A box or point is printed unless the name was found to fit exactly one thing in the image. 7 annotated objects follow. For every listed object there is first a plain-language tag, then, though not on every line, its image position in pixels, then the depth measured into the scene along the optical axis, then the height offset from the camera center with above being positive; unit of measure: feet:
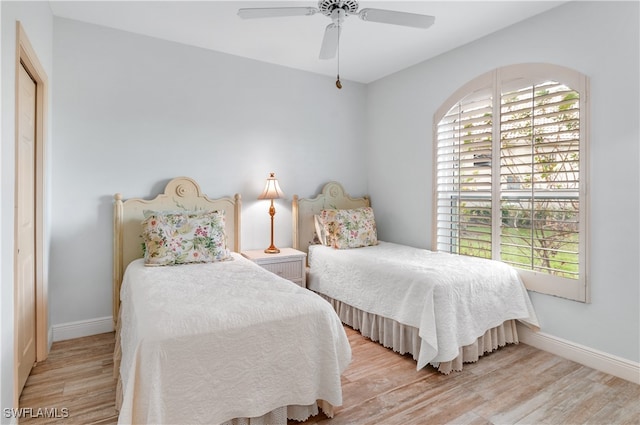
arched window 8.55 +1.10
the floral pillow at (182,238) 9.31 -0.71
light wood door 6.61 -0.39
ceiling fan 6.97 +3.93
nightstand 11.24 -1.62
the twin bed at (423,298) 8.00 -2.18
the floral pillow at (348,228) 12.25 -0.55
